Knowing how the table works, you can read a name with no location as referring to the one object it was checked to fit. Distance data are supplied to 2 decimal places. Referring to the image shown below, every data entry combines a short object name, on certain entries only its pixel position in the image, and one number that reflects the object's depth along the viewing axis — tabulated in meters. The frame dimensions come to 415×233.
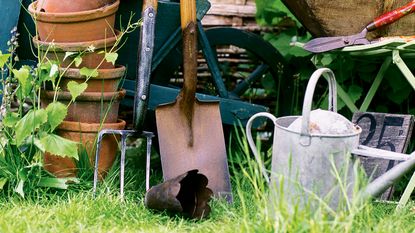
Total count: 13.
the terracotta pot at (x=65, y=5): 3.48
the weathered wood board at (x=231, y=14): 4.89
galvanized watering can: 2.81
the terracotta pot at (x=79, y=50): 3.46
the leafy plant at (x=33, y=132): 3.32
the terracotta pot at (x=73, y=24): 3.44
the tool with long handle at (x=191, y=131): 3.53
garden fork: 3.44
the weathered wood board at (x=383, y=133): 3.67
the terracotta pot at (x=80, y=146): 3.52
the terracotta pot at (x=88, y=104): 3.51
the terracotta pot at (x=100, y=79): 3.48
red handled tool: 3.51
